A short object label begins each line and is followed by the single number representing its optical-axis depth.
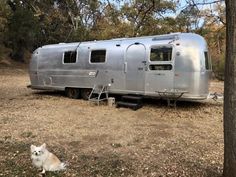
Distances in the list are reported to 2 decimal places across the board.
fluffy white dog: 3.28
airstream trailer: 6.47
